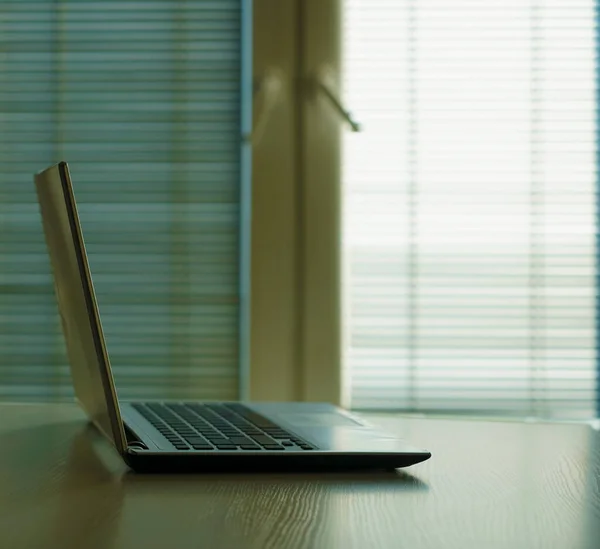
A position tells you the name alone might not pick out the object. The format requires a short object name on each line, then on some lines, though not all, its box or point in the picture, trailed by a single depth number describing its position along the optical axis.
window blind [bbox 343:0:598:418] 2.13
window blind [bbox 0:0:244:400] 2.17
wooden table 0.52
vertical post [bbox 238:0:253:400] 2.12
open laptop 0.71
